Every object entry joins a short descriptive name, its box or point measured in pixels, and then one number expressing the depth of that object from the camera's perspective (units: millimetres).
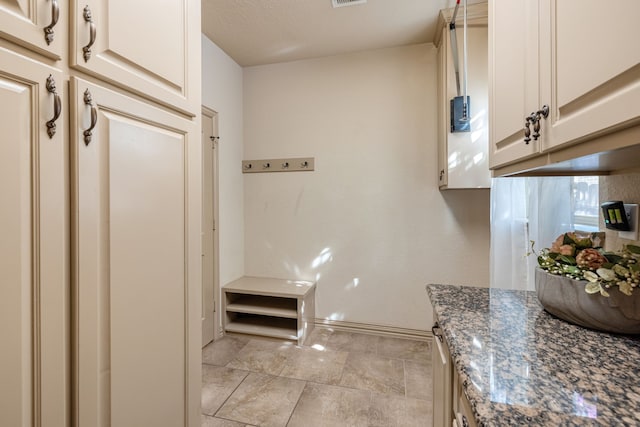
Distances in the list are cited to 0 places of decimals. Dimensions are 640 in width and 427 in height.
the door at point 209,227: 2521
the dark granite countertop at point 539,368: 537
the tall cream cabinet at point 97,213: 622
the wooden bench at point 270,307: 2567
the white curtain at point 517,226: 1723
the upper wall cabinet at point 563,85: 529
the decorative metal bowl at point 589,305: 784
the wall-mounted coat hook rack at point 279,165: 2881
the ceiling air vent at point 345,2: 2064
